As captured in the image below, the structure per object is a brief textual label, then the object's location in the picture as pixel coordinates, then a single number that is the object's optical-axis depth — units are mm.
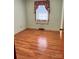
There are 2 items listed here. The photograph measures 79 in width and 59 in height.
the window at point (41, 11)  3465
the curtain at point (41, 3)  3437
